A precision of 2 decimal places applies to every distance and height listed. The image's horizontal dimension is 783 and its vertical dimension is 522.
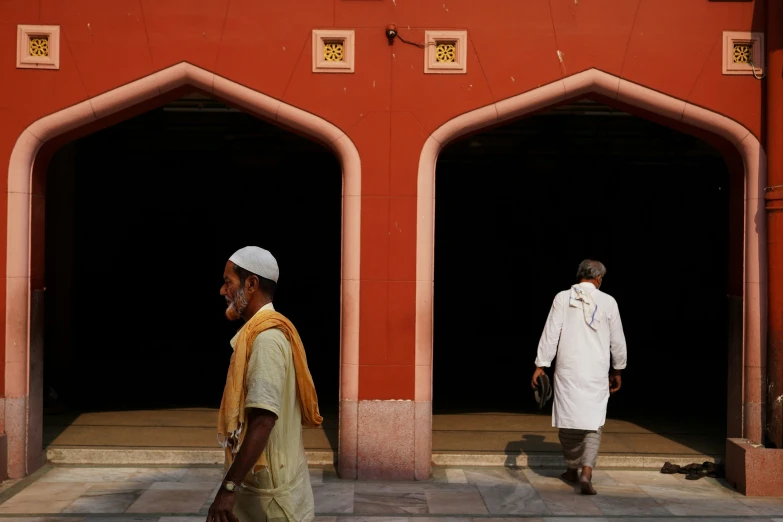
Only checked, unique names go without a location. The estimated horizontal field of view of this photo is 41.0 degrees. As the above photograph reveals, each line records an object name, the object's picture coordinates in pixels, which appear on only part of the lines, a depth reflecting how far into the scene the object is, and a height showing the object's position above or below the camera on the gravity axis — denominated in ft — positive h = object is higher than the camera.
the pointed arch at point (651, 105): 24.90 +1.45
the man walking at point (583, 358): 23.32 -2.15
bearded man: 11.01 -1.60
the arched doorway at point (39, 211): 24.53 +1.24
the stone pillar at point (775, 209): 24.16 +1.29
